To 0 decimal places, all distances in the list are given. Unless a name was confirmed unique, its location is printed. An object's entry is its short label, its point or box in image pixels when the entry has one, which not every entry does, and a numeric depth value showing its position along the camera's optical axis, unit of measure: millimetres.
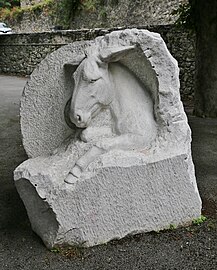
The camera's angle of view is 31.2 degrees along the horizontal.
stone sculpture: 2412
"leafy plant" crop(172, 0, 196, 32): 6371
